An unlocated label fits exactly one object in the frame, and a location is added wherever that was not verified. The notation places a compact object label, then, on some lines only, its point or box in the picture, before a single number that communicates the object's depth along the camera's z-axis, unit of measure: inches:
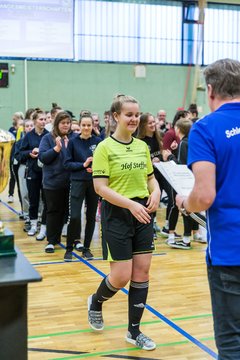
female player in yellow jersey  147.7
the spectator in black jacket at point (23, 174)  308.8
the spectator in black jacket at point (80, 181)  249.3
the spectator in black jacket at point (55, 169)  261.0
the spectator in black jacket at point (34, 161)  293.4
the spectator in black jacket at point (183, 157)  263.6
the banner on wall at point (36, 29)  492.7
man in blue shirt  89.5
